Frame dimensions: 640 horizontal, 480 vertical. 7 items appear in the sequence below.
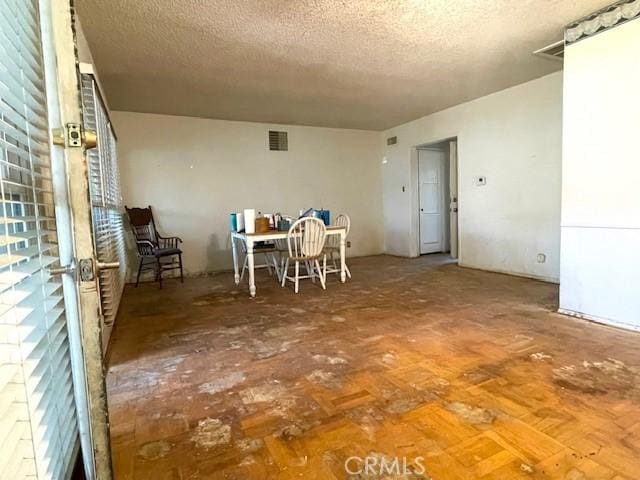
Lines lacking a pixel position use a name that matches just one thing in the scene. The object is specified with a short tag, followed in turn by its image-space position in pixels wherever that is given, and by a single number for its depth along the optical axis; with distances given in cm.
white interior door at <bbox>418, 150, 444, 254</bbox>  631
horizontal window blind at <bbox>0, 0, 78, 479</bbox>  75
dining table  375
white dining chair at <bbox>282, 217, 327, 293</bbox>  383
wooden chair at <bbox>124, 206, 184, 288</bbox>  438
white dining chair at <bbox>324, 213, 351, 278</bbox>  441
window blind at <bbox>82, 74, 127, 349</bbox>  228
